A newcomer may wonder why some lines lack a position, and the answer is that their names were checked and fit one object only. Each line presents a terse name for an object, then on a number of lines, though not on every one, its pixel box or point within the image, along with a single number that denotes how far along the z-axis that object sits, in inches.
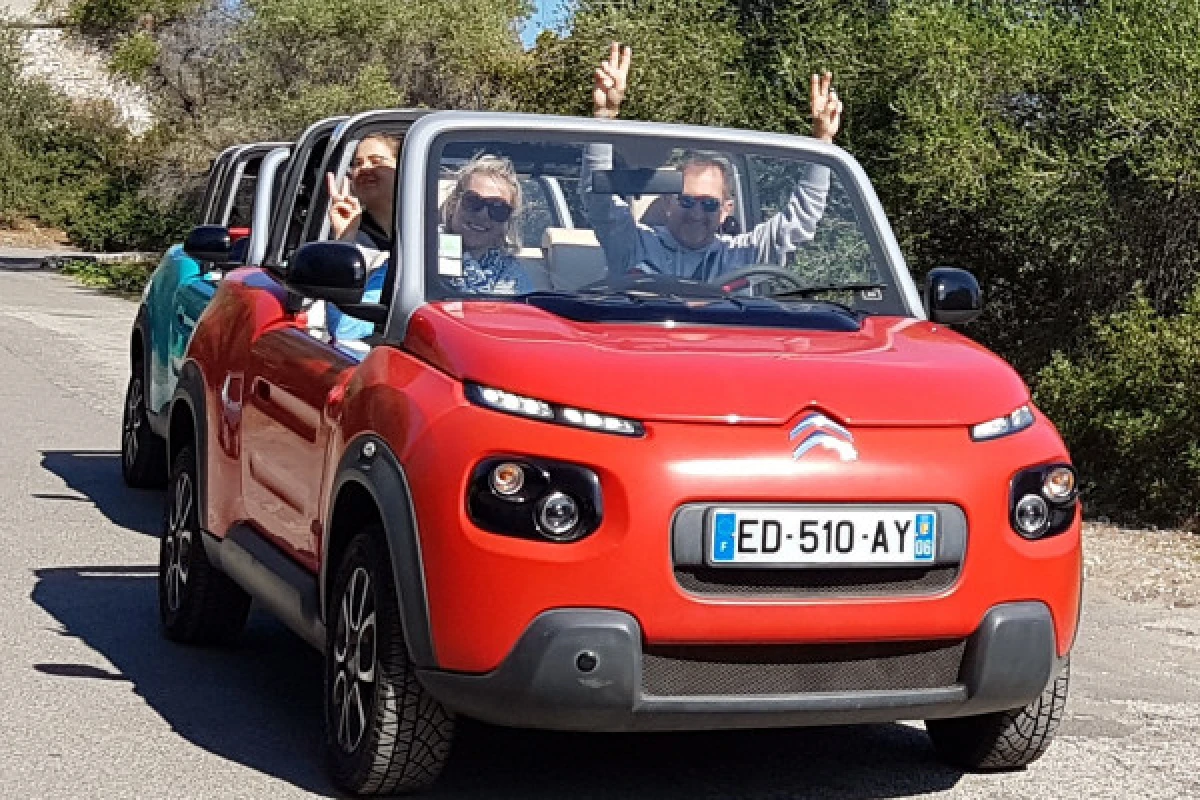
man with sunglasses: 228.5
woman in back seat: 251.1
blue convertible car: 398.0
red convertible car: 177.8
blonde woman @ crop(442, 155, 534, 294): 219.6
